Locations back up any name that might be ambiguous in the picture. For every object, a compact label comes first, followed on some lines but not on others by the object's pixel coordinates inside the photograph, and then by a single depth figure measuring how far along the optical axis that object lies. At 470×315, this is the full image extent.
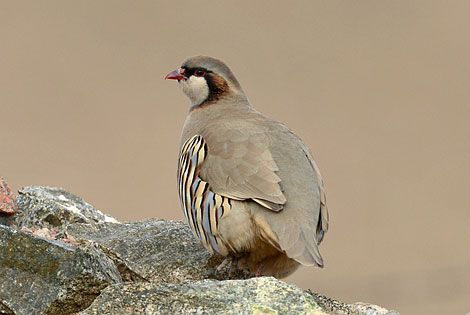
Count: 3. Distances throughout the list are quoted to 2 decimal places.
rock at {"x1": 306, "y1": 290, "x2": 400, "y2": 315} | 6.73
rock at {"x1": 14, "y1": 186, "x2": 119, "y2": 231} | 8.94
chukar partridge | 8.01
